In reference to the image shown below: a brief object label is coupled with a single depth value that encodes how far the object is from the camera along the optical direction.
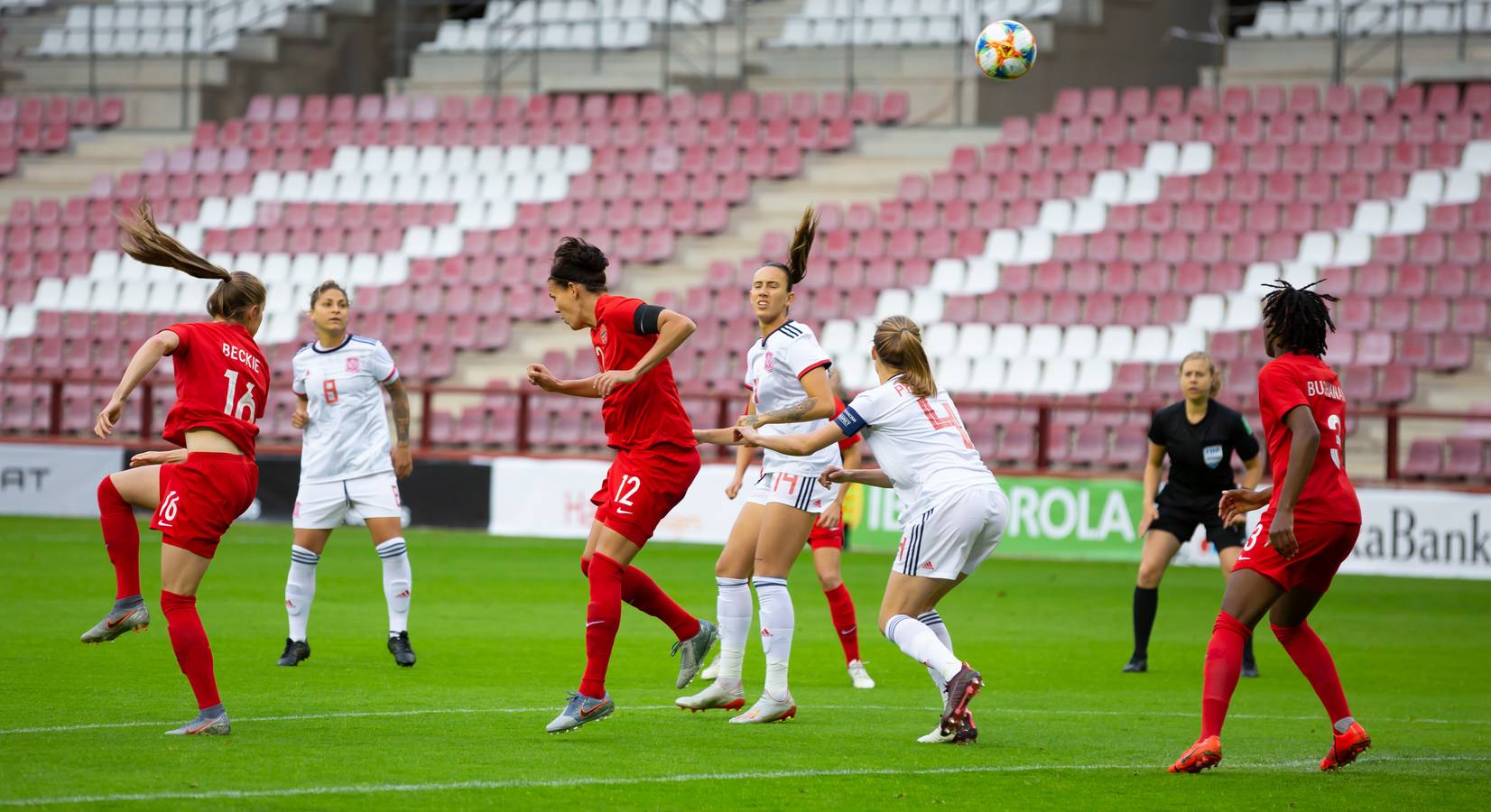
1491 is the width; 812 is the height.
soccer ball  30.16
